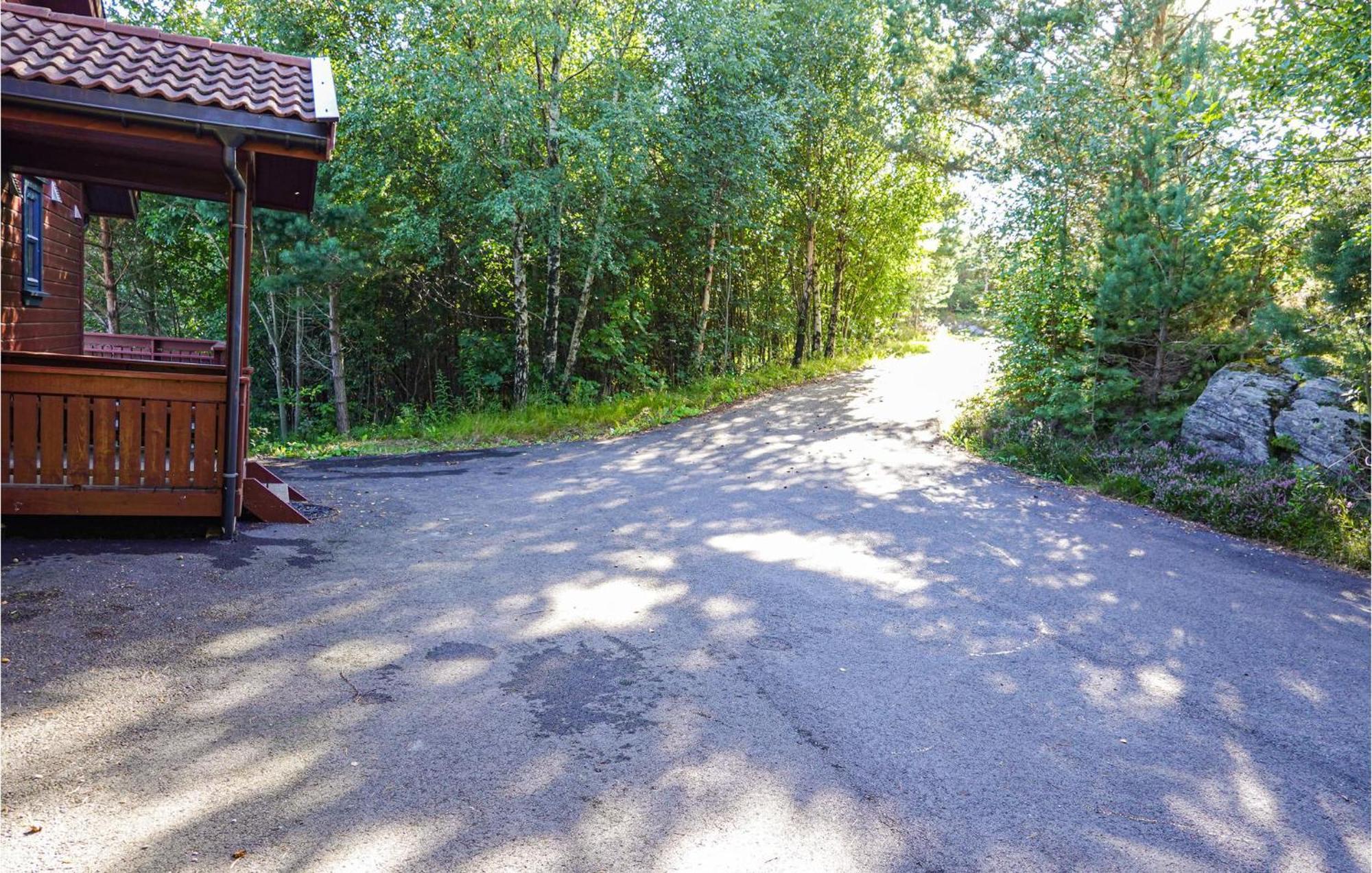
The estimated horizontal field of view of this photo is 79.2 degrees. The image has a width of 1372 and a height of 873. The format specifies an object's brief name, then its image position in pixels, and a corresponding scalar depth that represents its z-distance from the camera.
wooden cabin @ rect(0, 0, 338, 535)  5.30
